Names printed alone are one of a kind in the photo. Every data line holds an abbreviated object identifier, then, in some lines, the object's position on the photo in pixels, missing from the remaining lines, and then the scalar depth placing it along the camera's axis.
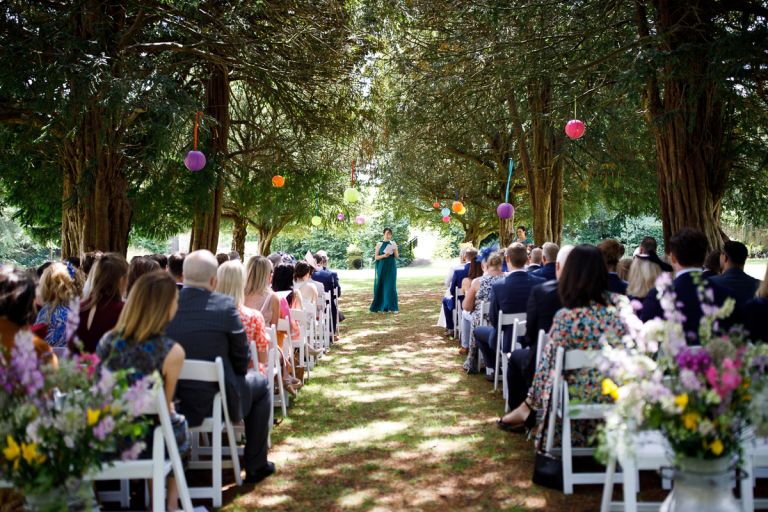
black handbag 4.75
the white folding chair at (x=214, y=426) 4.27
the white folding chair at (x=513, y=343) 6.69
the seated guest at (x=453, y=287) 11.04
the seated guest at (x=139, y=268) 5.68
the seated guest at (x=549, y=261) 7.48
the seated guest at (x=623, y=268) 7.77
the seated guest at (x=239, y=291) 5.52
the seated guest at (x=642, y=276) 6.24
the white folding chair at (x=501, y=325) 7.18
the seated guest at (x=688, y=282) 4.75
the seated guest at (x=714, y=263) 7.15
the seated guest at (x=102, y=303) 4.88
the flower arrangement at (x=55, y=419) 2.86
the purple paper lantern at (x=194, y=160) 10.43
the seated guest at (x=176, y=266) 7.10
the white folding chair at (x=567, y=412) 4.23
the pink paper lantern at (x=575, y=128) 9.77
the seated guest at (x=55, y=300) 5.49
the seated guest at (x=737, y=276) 5.93
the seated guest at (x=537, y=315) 5.41
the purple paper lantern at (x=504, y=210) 14.98
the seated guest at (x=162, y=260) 7.60
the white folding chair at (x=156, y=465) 3.63
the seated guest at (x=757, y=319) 4.58
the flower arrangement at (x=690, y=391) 2.81
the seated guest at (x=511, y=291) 7.29
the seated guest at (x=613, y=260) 6.57
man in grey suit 4.46
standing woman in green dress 16.38
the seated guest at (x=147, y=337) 3.86
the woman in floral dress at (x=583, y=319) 4.55
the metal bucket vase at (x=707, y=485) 2.89
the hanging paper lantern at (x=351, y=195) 16.23
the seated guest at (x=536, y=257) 9.25
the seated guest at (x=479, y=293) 8.78
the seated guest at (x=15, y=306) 3.92
